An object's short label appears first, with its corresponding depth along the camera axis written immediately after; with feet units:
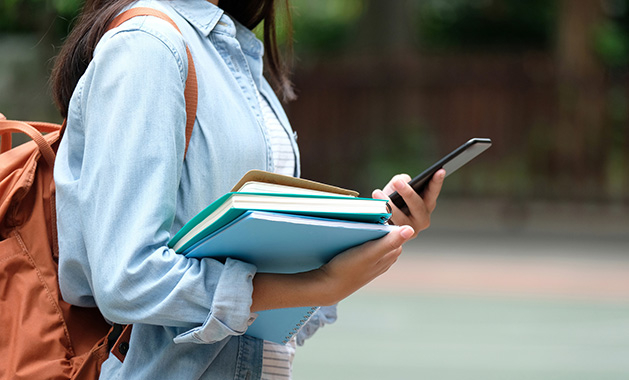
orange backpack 9.24
